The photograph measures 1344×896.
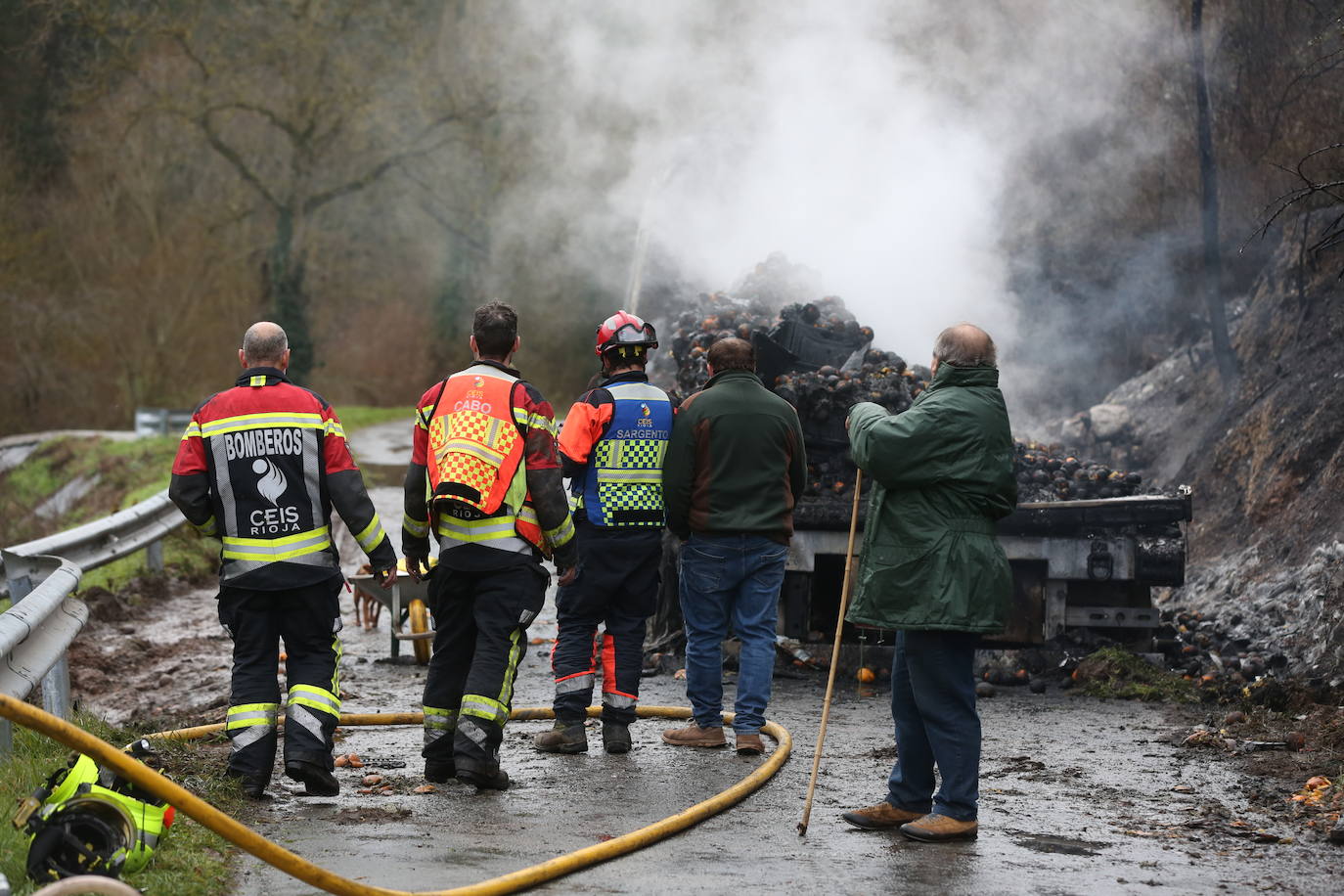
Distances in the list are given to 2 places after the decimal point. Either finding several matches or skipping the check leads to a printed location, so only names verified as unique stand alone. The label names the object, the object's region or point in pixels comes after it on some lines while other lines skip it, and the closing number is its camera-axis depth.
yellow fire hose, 6.99
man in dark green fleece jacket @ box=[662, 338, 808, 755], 13.61
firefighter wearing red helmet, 13.41
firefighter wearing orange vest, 11.66
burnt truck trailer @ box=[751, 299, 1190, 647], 17.62
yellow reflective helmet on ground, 7.73
